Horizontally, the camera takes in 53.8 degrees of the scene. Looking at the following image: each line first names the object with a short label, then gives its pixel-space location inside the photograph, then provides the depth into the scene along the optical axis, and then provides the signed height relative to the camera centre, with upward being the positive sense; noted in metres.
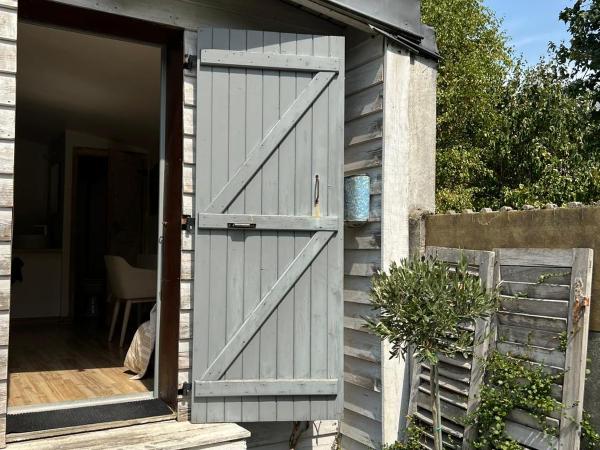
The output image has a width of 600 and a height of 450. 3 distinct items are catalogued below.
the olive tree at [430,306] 2.57 -0.31
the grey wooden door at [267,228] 2.94 +0.03
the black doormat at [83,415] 2.80 -0.92
